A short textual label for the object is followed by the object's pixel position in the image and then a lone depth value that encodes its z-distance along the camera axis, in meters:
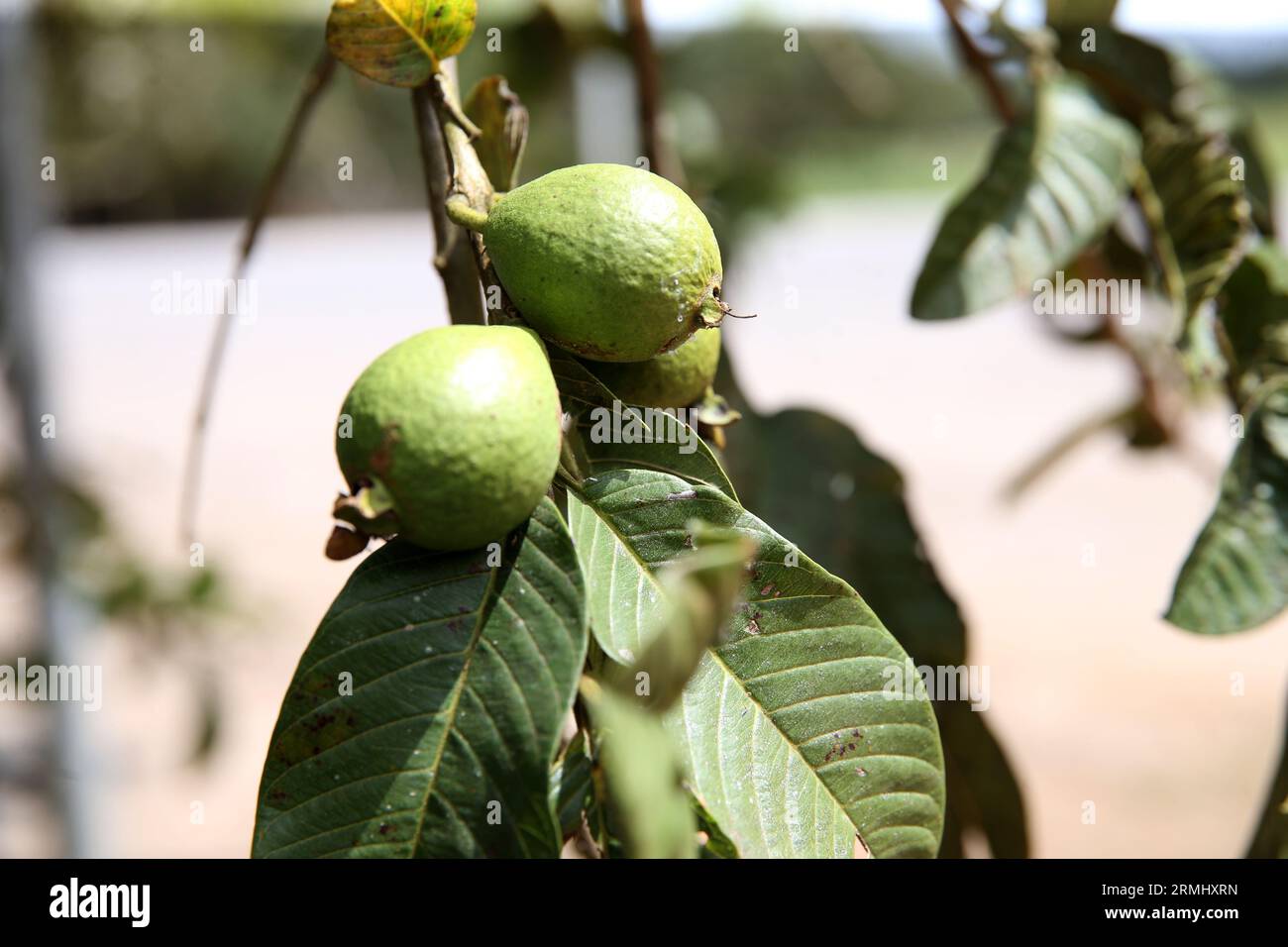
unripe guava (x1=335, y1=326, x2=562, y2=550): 0.53
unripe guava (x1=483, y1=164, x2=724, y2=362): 0.56
